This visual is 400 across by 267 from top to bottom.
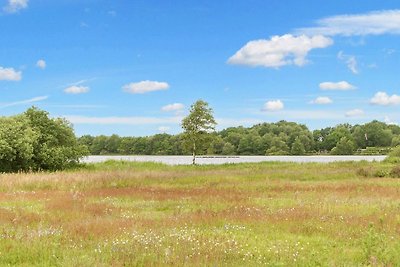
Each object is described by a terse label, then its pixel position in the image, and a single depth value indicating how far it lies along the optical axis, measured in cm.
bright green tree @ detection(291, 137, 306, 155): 14088
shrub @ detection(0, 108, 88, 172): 4978
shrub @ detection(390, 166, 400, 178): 4305
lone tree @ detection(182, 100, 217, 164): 7125
